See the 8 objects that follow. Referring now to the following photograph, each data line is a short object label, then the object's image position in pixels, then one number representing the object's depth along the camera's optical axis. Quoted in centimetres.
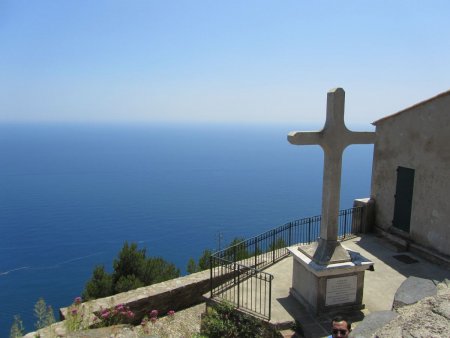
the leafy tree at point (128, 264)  1712
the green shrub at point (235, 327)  676
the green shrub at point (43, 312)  482
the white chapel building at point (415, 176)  952
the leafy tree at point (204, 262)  1686
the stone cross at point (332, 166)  694
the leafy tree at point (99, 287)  1602
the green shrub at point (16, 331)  448
